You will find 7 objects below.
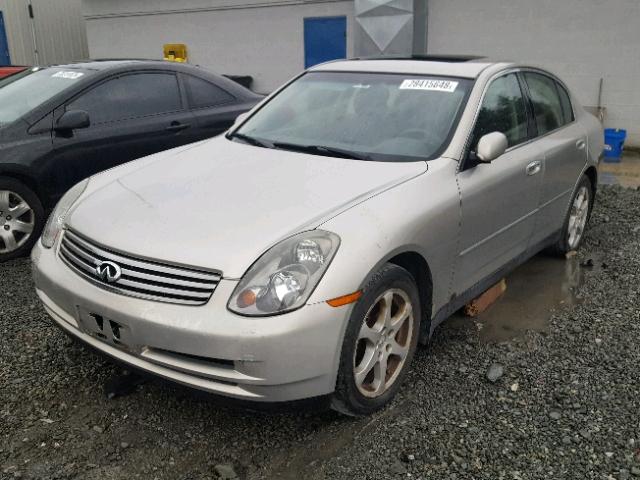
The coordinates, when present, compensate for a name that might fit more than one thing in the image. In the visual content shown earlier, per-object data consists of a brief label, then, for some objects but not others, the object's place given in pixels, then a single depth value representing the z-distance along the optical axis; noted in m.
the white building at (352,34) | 9.11
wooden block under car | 3.98
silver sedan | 2.44
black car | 4.81
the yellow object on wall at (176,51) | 13.06
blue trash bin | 8.66
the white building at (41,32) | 16.55
